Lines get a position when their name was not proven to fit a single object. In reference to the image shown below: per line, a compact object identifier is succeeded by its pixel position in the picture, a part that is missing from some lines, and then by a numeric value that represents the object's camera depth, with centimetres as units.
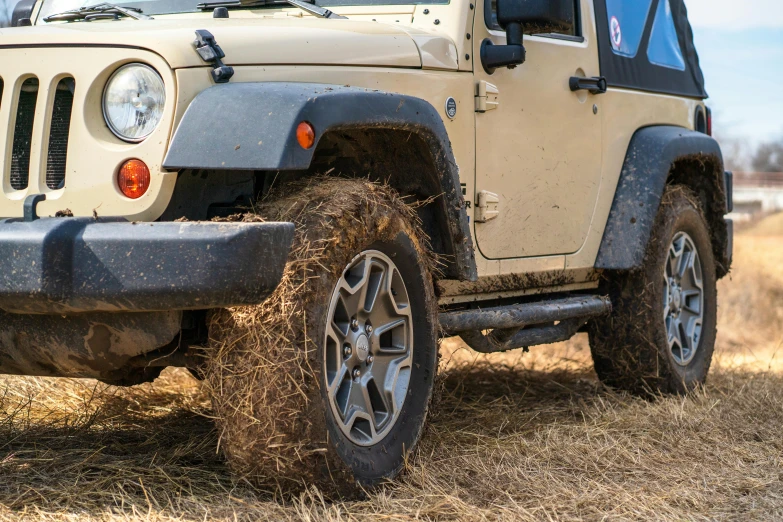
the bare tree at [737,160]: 4337
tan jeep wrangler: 270
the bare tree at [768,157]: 4709
